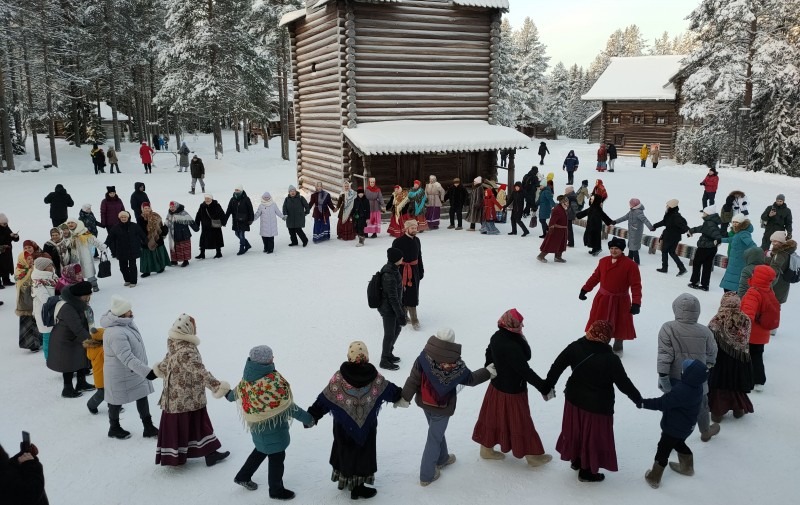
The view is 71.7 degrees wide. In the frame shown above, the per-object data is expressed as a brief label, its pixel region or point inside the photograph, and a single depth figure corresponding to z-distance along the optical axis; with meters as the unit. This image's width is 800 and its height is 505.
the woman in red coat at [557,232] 12.44
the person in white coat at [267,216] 13.66
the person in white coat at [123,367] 5.43
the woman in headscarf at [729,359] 5.80
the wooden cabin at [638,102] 39.16
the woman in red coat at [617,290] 7.57
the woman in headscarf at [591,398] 4.71
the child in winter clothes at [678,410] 4.72
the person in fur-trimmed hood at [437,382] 4.80
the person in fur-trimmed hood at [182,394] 5.01
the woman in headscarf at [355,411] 4.57
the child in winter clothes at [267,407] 4.52
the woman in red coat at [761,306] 6.42
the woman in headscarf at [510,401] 4.97
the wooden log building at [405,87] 17.64
